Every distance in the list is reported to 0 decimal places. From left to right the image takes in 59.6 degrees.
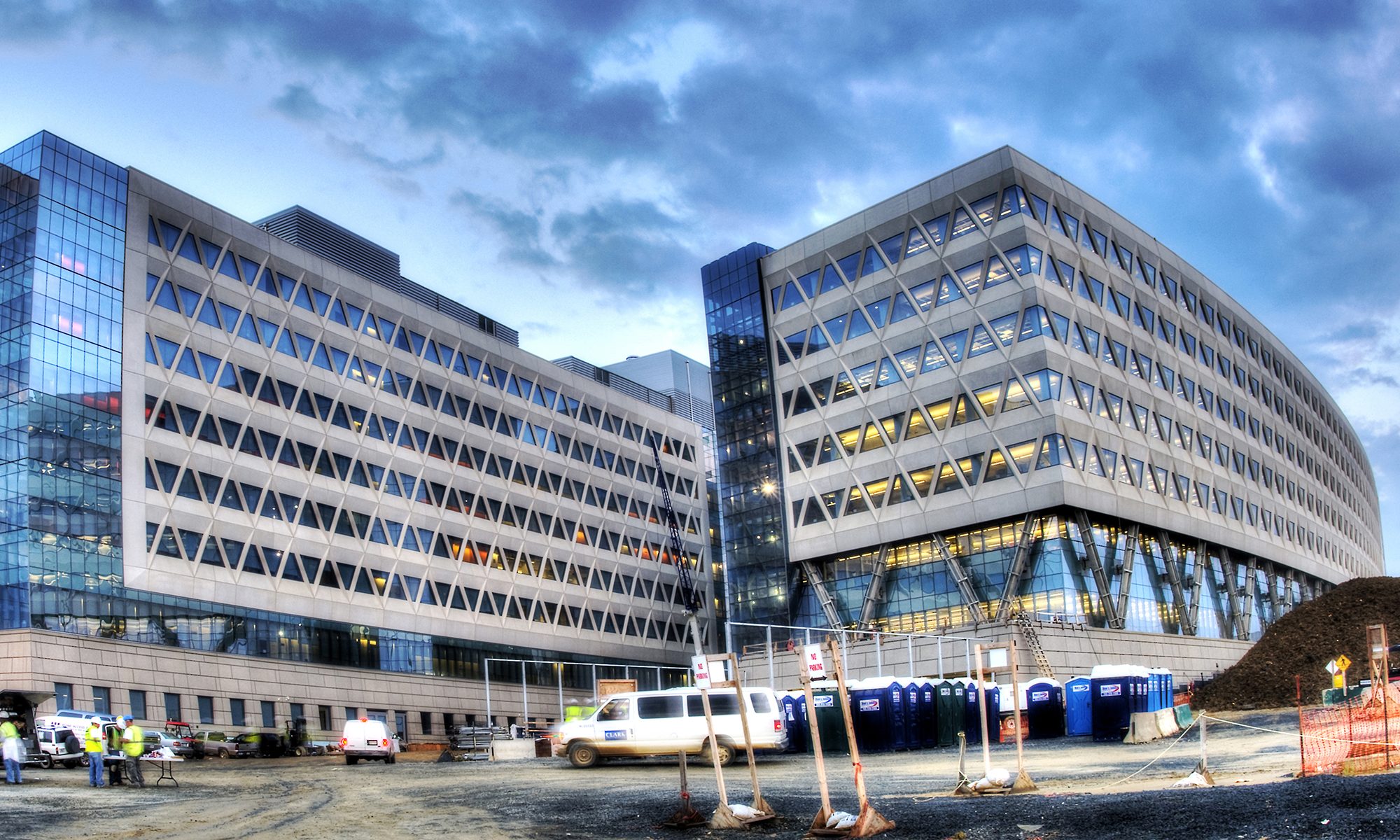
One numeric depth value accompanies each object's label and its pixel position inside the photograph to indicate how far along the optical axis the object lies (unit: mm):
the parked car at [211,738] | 56500
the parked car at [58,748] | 41375
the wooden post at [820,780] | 17047
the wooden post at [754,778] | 18673
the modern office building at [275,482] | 57438
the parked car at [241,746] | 57531
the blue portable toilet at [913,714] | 42875
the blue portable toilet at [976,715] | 44594
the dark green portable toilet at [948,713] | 43531
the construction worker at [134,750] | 30000
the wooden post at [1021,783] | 21422
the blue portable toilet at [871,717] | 42656
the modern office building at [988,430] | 68938
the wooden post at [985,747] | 21578
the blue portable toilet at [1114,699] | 40844
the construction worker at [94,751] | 29469
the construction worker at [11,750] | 29922
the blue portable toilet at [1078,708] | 43156
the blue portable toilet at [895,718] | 42625
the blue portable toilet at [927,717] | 43219
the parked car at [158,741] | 46438
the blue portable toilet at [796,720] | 44250
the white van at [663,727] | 33719
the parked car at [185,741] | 54031
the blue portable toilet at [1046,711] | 45031
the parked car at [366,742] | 45781
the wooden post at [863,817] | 16750
